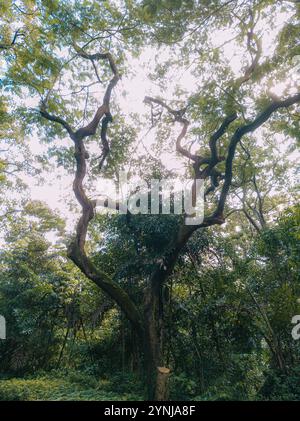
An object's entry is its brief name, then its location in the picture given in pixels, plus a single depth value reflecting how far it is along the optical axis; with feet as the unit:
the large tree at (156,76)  16.29
